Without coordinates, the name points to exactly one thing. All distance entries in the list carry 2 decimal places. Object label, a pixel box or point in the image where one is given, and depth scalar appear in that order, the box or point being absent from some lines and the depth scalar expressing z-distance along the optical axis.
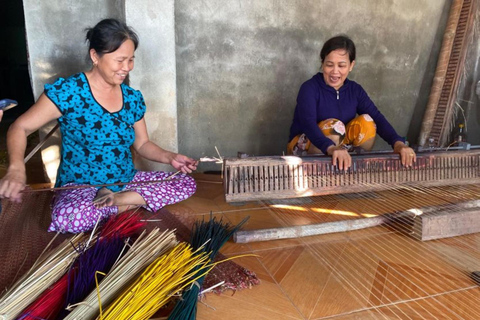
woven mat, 1.59
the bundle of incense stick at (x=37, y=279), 1.16
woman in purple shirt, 2.56
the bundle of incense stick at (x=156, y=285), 1.14
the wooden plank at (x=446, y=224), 1.95
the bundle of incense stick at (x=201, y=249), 1.23
